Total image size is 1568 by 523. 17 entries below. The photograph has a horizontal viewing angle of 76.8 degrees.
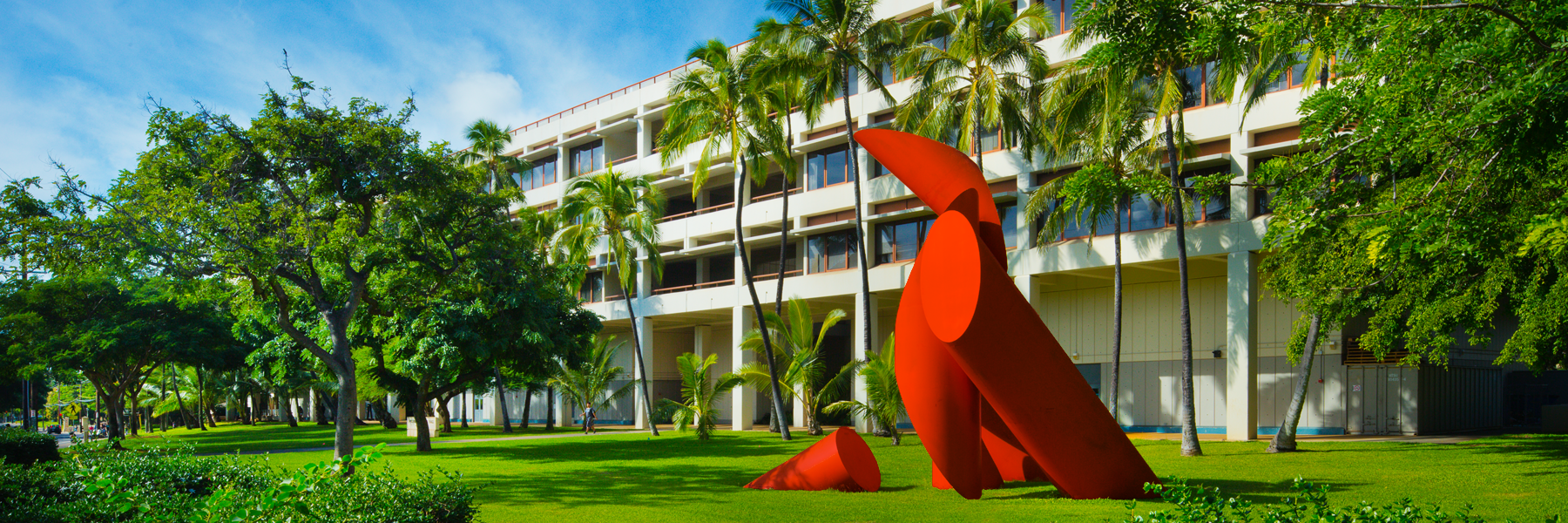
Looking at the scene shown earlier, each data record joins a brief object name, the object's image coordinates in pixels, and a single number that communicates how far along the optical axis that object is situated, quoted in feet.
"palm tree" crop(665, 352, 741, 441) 96.12
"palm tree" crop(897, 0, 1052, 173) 80.07
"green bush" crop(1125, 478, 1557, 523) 15.39
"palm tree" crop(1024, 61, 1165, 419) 68.59
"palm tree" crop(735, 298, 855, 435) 92.53
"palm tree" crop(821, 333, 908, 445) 78.84
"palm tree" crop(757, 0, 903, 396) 85.76
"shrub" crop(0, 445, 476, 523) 17.15
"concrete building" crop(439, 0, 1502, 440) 80.33
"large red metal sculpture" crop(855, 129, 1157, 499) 35.65
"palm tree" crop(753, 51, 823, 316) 84.38
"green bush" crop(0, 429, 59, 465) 50.06
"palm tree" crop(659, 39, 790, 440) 89.86
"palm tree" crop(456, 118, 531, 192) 125.80
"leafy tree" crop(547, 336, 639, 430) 126.52
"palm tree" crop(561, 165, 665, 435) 105.50
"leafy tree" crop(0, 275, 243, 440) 105.91
